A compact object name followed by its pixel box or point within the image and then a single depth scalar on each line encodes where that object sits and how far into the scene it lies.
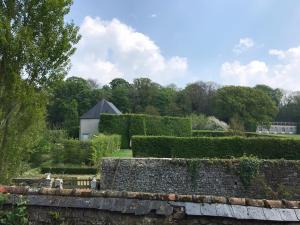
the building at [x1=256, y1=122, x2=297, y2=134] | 53.80
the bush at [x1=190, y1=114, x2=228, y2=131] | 34.45
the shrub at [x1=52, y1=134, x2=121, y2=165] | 16.13
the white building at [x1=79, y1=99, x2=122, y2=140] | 28.14
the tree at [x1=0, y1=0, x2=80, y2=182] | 5.86
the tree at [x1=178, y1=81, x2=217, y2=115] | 45.90
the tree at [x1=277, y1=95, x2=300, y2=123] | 53.53
